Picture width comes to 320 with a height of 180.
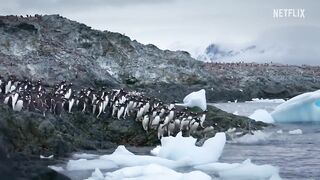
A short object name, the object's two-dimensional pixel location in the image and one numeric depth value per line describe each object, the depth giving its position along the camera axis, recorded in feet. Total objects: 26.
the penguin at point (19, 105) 60.80
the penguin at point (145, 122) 68.29
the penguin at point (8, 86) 76.75
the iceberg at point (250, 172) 44.50
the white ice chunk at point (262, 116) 95.61
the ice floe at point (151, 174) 39.86
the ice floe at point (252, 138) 69.87
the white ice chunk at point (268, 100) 175.85
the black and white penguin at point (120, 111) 70.28
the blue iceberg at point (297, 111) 95.15
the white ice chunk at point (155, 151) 58.44
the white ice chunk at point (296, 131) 80.59
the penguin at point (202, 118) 72.56
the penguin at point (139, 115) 70.28
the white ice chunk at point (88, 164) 48.16
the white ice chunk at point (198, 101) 86.26
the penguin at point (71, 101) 69.10
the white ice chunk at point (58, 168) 46.83
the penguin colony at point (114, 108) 65.67
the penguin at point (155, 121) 68.13
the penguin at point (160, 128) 68.23
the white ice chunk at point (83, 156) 54.34
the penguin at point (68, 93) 73.28
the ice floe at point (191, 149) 51.72
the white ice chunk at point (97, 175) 43.04
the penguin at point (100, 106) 70.03
